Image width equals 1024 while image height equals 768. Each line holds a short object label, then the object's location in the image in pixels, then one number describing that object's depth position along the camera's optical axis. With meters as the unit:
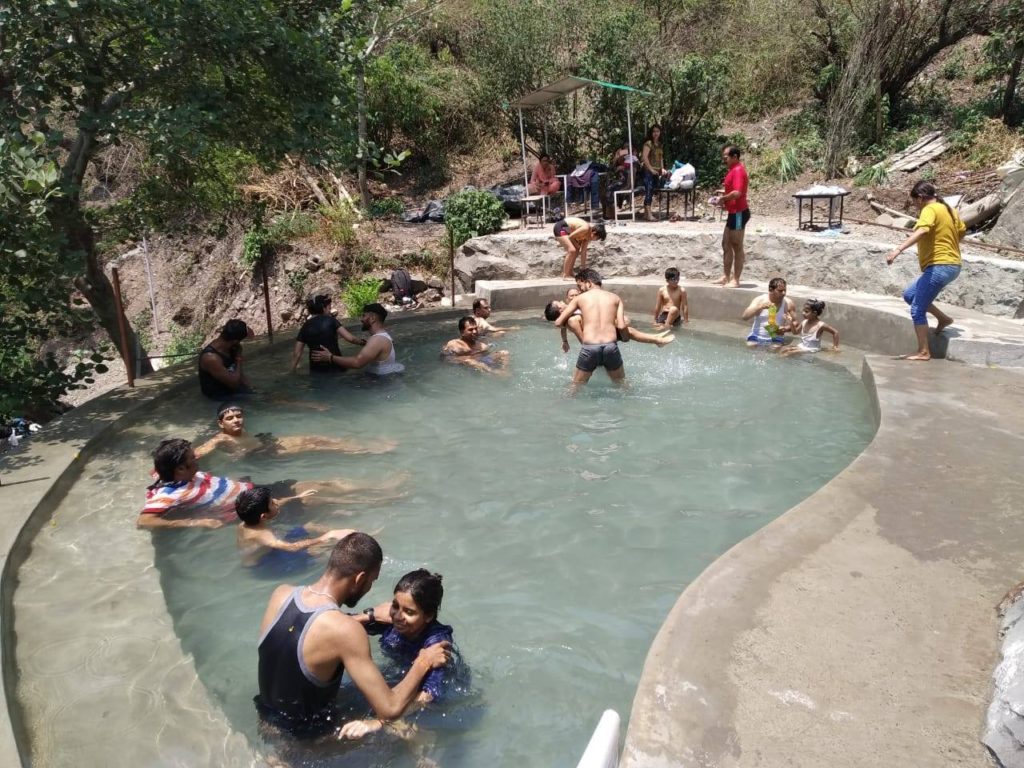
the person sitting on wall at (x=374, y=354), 8.18
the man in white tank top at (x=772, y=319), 8.74
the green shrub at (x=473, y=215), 13.69
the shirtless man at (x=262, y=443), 6.22
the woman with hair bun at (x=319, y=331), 8.32
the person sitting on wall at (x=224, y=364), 7.31
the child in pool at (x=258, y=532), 4.59
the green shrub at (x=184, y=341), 14.67
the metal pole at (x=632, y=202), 13.30
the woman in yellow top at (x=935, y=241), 6.75
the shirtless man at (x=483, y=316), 9.57
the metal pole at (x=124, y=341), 7.54
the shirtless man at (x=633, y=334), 7.66
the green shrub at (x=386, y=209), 16.73
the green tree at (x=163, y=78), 6.25
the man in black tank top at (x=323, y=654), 3.01
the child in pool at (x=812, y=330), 8.40
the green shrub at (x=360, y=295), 12.73
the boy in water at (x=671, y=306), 9.88
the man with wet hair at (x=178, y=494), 4.98
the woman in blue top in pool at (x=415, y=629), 3.30
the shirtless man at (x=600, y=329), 7.48
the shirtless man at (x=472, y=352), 8.59
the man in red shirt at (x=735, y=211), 9.79
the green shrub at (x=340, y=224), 14.85
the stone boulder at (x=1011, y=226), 9.34
